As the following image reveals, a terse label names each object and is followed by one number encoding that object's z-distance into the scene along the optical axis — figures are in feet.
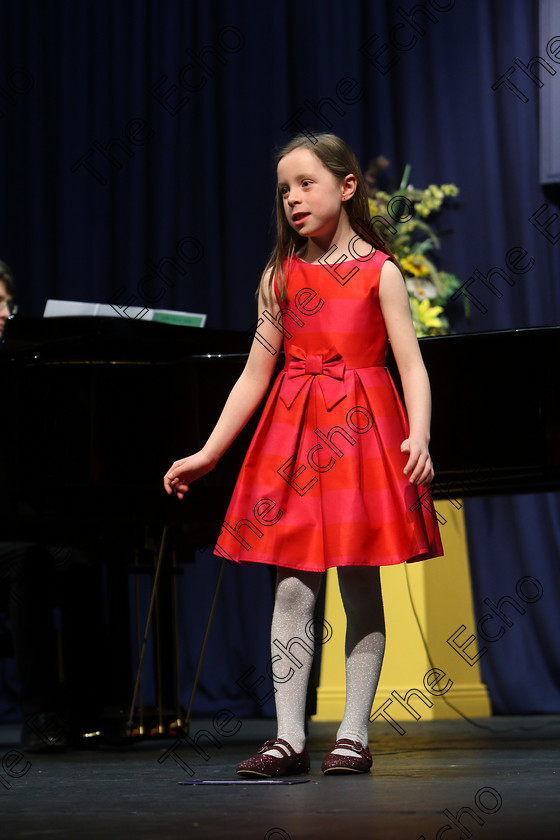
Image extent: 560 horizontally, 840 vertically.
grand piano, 16.88
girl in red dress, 12.09
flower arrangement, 26.30
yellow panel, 24.12
